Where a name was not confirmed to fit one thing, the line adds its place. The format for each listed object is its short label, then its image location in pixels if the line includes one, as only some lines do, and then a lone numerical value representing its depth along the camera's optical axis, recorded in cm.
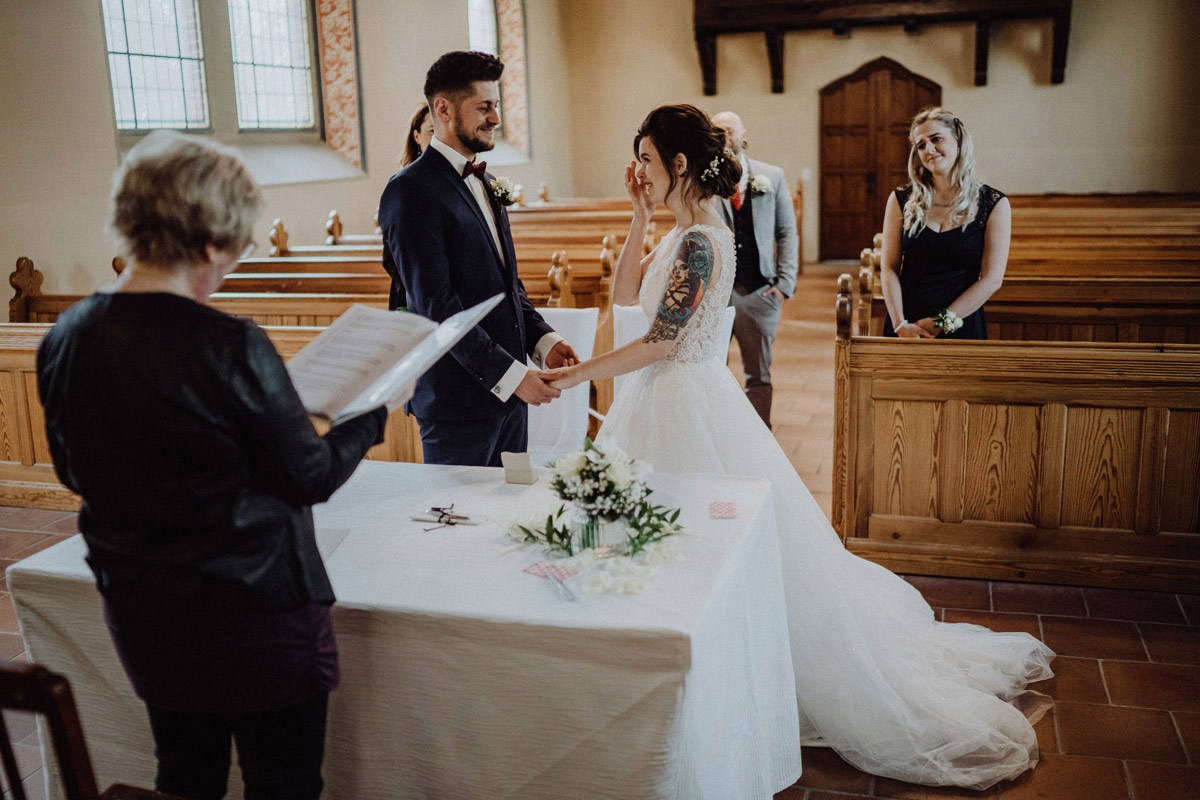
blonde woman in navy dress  358
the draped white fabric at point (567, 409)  392
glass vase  182
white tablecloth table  158
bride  241
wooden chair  122
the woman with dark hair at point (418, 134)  293
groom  258
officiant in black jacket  124
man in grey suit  468
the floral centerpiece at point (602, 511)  177
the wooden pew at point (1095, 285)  404
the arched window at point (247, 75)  665
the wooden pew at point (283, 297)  448
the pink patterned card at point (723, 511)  200
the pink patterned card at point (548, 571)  174
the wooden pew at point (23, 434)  438
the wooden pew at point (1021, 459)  329
